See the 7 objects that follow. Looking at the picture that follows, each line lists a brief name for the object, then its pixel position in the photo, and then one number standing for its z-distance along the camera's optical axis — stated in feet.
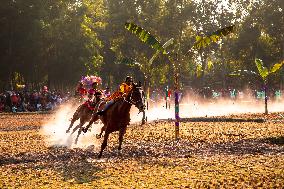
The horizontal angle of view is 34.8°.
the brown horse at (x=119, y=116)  52.38
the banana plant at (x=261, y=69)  119.75
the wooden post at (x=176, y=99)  74.02
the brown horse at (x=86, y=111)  67.05
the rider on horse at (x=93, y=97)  65.72
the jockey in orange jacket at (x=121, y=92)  52.52
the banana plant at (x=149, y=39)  71.73
